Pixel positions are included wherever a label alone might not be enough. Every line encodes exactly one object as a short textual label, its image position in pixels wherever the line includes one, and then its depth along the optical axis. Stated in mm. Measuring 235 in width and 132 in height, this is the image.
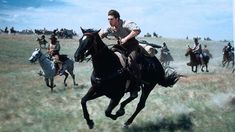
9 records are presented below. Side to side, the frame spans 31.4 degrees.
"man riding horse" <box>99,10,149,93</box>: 7551
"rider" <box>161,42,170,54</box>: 26038
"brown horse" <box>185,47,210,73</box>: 20562
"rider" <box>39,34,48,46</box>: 21131
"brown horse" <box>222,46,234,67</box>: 24505
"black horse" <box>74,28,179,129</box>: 6773
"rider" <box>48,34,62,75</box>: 13617
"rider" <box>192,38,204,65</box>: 20911
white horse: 12702
